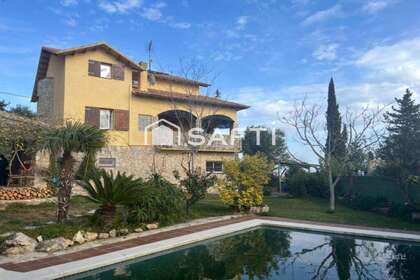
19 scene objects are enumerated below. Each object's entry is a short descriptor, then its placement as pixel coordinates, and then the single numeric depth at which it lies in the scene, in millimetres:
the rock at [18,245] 8938
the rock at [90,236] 10500
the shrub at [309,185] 24609
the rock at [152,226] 12520
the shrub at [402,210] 16203
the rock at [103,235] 10905
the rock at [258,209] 17172
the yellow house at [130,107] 21906
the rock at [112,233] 11199
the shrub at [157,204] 12523
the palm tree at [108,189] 11492
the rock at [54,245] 9312
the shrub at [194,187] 15609
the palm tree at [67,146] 11477
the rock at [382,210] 17927
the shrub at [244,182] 16859
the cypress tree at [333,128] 19397
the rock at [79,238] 10110
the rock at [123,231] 11486
